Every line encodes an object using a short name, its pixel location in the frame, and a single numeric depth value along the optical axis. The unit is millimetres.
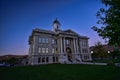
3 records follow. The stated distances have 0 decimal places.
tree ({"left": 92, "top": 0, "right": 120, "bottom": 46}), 5145
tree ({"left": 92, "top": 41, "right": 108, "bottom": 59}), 26312
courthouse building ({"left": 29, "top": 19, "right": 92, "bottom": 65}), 24974
